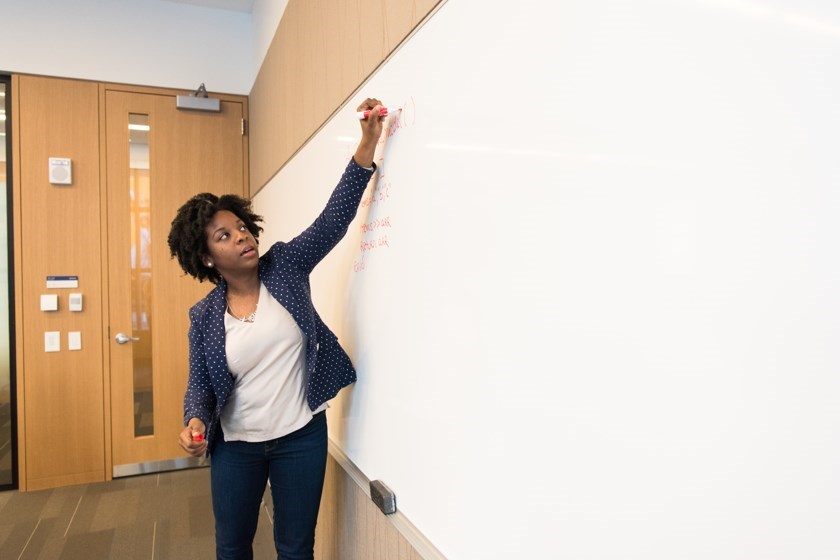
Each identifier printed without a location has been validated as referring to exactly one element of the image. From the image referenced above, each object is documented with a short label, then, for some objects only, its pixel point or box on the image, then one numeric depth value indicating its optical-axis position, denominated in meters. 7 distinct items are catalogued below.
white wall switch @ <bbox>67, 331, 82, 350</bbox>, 3.20
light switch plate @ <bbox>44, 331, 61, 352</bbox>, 3.15
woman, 1.44
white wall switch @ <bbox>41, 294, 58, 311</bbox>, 3.12
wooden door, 3.31
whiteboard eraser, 1.25
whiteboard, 0.45
